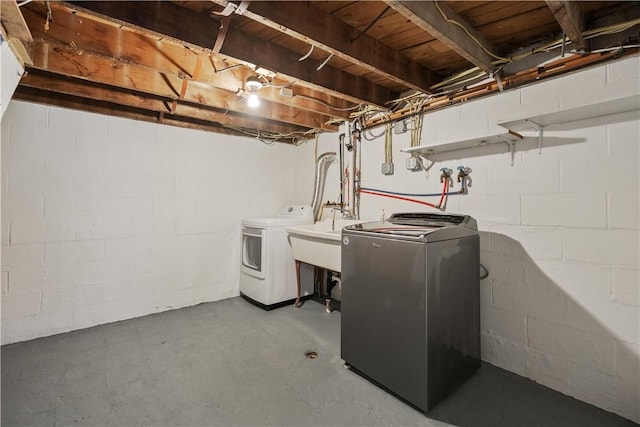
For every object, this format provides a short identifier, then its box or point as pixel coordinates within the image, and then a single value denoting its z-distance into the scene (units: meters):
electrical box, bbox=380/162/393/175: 2.79
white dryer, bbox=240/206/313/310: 3.18
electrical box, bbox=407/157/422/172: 2.52
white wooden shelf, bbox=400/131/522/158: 1.93
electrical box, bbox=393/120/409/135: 2.70
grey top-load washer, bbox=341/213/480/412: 1.62
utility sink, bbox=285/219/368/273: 2.62
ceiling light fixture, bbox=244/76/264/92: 2.13
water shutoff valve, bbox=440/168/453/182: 2.33
